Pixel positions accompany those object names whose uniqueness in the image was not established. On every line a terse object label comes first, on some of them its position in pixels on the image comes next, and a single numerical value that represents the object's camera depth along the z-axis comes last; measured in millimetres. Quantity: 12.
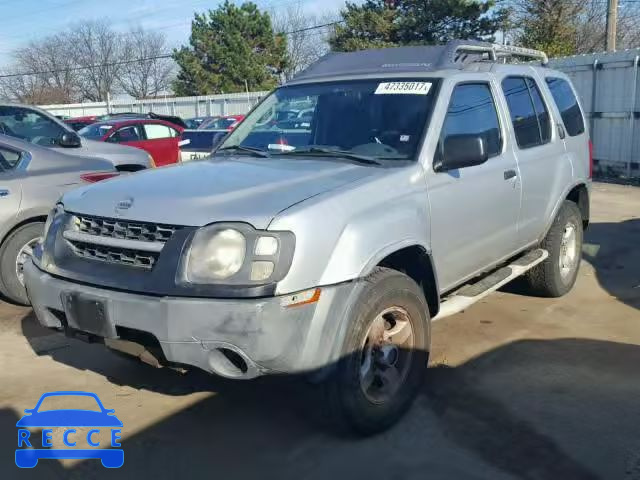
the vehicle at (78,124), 20816
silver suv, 3127
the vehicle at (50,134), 7355
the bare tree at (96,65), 66938
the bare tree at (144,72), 69625
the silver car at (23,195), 5805
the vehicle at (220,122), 21891
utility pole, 18359
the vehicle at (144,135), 14763
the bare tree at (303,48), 59431
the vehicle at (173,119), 21155
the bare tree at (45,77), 61344
